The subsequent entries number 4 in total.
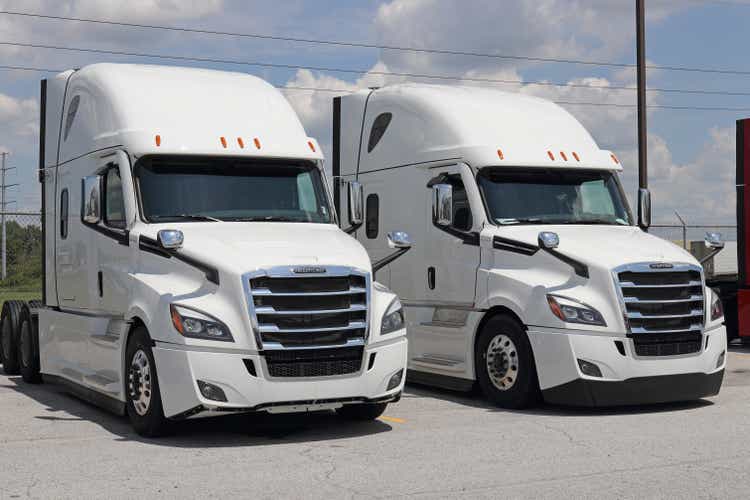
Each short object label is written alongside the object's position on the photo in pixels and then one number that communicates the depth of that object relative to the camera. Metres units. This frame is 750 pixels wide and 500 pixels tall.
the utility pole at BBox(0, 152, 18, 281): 27.98
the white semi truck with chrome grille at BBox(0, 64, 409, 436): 9.73
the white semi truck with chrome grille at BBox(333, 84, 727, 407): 11.59
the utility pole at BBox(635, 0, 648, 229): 24.50
